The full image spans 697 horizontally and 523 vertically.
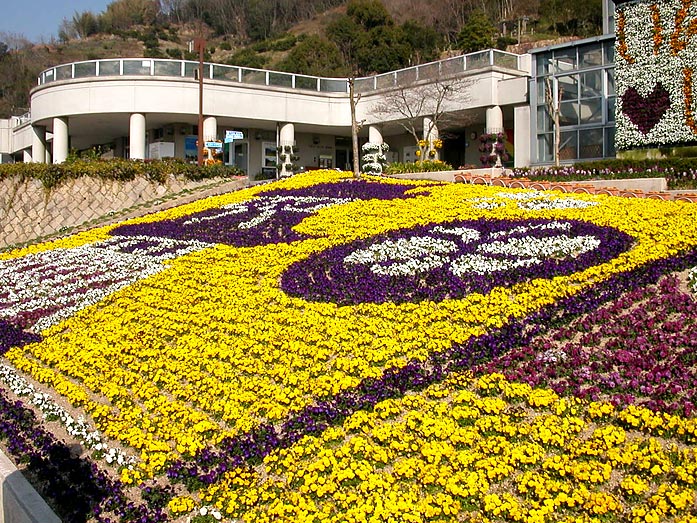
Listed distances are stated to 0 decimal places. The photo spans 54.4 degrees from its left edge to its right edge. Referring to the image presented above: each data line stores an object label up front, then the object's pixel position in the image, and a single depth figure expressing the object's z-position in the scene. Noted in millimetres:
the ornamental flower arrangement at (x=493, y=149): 26870
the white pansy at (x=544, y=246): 10133
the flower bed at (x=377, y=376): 5227
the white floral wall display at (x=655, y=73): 21938
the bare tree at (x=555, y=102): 25984
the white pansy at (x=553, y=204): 13594
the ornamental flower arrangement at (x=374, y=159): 26031
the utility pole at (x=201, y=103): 26016
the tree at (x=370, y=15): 67938
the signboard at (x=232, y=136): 25784
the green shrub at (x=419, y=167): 24484
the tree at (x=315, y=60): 59906
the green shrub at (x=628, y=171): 18281
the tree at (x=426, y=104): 32188
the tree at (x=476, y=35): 52062
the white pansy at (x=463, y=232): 11477
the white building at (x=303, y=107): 27547
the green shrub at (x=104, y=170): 22156
